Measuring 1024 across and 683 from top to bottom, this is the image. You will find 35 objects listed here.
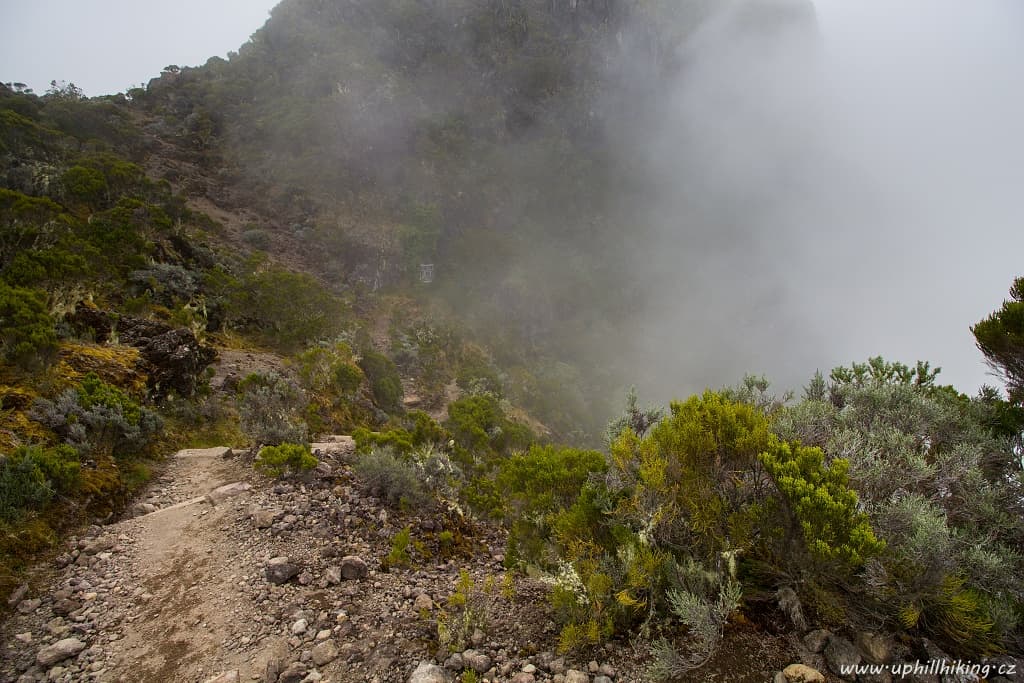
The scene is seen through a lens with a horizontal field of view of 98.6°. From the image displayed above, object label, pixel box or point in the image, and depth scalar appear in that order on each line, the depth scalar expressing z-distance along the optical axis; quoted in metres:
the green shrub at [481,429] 11.91
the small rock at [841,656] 3.12
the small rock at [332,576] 4.73
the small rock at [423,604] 4.41
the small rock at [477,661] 3.51
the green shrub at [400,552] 5.10
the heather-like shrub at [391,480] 6.31
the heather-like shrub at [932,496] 3.17
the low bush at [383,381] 18.17
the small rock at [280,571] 4.69
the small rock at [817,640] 3.28
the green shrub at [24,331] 7.45
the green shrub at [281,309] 19.75
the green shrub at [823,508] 3.11
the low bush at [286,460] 6.41
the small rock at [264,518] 5.50
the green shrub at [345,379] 14.27
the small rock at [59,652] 3.93
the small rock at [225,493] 6.19
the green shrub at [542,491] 4.70
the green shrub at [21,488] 5.07
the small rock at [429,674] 3.44
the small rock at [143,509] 6.11
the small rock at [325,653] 3.79
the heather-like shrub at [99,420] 6.58
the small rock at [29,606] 4.39
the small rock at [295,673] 3.64
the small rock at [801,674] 2.98
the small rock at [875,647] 3.15
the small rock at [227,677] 3.64
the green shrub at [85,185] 20.62
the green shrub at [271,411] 7.93
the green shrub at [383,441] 7.23
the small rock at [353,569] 4.84
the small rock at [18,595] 4.40
